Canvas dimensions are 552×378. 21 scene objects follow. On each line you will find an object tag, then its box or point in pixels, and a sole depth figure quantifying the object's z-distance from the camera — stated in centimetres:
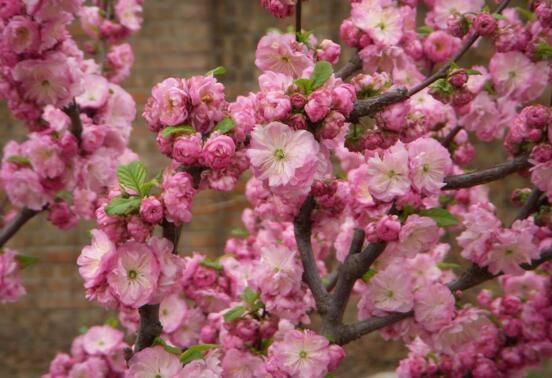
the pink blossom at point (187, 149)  98
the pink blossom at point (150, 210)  97
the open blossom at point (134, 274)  98
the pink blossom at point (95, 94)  122
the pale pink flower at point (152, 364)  103
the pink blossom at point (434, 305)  112
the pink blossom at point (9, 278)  123
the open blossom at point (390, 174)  105
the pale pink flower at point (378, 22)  111
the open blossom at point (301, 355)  107
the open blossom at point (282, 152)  99
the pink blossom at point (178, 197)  98
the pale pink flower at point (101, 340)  122
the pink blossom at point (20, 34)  108
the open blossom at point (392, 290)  111
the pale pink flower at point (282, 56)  106
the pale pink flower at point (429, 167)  105
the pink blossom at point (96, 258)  98
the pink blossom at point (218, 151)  98
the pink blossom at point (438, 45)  119
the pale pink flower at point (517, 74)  117
